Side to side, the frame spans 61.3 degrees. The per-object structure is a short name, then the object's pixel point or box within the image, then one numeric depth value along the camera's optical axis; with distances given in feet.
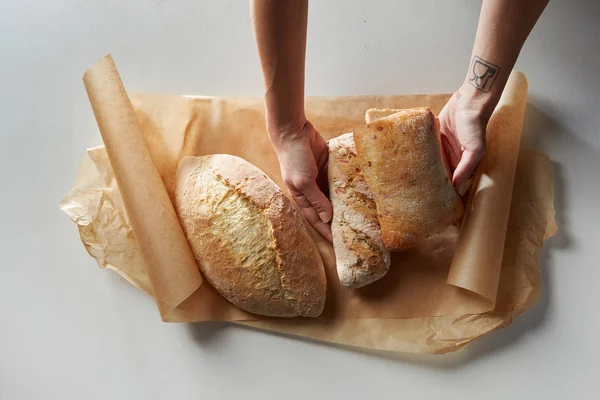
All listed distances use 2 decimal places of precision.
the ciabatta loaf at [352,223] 3.59
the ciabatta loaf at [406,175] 3.42
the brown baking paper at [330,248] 3.68
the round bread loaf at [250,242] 3.61
